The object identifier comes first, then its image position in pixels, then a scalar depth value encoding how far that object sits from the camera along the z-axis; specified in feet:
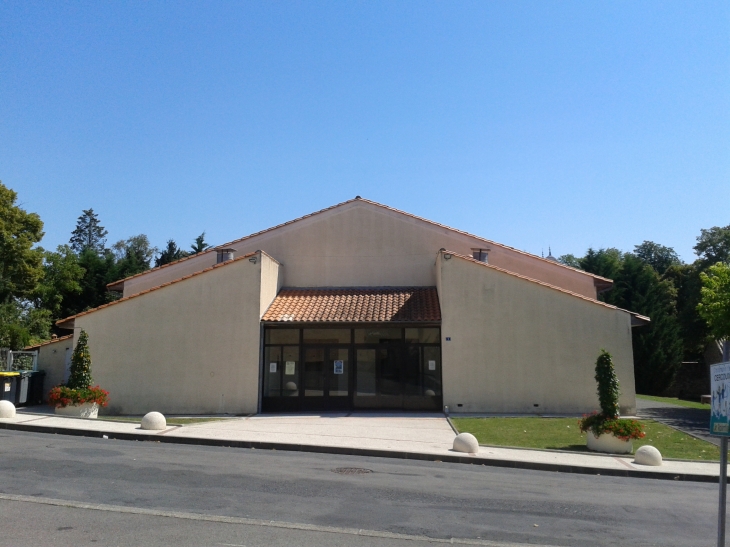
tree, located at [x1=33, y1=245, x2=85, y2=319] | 161.79
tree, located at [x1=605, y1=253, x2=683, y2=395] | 127.54
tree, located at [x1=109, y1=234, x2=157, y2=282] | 167.63
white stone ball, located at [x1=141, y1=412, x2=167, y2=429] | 51.78
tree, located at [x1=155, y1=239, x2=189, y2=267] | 172.61
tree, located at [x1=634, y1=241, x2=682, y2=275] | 233.55
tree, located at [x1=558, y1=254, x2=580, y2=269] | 241.35
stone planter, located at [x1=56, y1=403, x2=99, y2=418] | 63.72
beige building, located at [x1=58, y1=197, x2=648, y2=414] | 71.56
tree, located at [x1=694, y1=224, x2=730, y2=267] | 165.89
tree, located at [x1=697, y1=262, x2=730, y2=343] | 79.46
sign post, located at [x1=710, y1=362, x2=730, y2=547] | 18.13
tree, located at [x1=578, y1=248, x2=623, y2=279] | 148.56
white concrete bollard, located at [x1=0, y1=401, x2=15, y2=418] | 56.34
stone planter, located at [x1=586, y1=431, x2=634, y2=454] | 47.93
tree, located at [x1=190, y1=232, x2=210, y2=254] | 174.38
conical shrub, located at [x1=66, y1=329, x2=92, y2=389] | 65.16
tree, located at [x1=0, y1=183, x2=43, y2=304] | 126.62
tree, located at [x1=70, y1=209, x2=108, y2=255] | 262.47
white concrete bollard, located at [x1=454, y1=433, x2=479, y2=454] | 44.50
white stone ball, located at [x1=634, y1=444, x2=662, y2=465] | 42.35
